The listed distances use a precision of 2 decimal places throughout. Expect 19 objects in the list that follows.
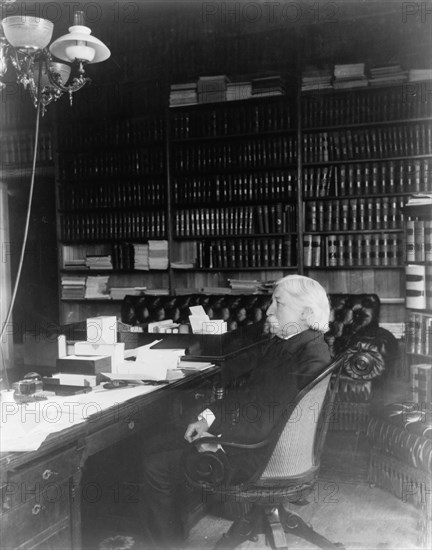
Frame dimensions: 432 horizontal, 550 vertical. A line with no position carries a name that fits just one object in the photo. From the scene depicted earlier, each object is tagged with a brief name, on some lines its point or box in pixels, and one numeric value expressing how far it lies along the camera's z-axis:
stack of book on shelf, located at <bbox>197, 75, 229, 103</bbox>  5.10
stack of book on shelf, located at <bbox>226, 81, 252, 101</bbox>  5.05
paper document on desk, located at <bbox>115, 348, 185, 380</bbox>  2.34
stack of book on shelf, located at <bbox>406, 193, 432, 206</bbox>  4.19
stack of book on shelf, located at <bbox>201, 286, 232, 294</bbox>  5.12
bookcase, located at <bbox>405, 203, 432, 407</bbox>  4.07
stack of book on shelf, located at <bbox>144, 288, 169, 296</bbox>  5.36
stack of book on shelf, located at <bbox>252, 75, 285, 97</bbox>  4.95
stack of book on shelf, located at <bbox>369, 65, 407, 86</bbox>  4.64
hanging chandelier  2.60
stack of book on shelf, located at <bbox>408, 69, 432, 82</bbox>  4.53
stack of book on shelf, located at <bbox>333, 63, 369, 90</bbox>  4.74
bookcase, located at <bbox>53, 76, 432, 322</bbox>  4.75
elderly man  2.01
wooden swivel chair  1.96
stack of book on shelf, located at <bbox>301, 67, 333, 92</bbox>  4.85
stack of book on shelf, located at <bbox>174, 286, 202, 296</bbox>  5.25
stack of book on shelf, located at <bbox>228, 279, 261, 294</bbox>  5.04
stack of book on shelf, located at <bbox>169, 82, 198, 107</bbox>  5.18
